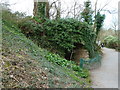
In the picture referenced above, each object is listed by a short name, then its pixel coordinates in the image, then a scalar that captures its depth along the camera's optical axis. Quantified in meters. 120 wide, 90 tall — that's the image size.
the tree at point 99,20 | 13.59
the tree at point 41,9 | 9.51
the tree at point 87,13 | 12.85
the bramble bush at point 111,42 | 19.19
